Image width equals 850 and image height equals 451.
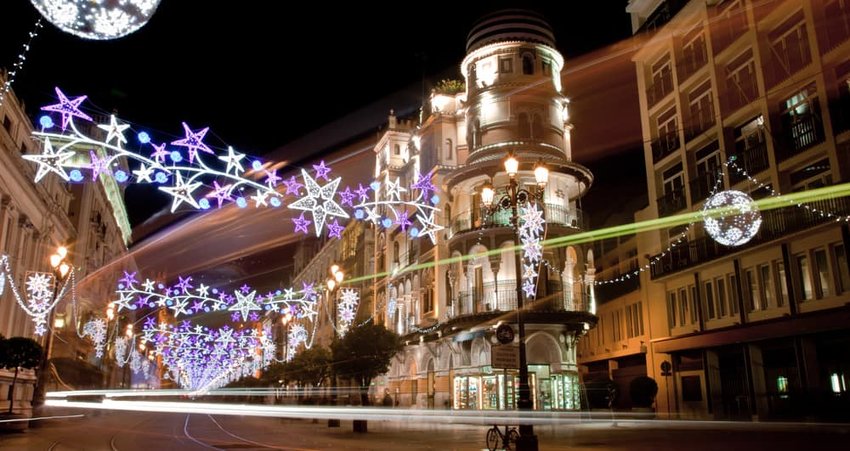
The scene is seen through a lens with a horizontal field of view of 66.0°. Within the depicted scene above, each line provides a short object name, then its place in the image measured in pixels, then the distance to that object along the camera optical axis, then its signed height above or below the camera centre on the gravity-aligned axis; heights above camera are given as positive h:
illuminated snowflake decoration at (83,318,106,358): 46.19 +4.01
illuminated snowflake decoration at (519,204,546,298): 22.70 +5.08
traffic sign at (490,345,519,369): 14.07 +0.42
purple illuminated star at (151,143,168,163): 13.03 +4.48
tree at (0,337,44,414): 27.77 +1.39
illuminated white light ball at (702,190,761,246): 18.73 +4.51
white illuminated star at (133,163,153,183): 13.22 +4.16
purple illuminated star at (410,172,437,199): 18.30 +5.35
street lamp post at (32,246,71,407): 22.44 +1.65
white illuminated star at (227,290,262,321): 31.41 +3.75
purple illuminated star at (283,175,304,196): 15.23 +4.45
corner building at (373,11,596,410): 33.16 +7.42
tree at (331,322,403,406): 30.42 +1.16
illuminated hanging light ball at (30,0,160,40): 7.11 +3.96
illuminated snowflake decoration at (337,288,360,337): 31.23 +3.66
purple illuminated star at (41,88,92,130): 11.66 +4.84
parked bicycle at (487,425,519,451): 14.68 -1.34
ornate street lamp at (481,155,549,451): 13.70 +2.11
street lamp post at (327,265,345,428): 25.52 +4.00
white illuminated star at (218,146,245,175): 13.73 +4.58
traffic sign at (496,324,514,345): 14.63 +0.94
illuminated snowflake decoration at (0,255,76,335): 32.59 +5.10
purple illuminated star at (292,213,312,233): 16.58 +3.91
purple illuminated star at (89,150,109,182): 12.52 +4.13
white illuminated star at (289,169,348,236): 15.34 +4.14
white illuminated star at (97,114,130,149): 12.47 +4.76
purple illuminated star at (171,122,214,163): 13.26 +4.79
